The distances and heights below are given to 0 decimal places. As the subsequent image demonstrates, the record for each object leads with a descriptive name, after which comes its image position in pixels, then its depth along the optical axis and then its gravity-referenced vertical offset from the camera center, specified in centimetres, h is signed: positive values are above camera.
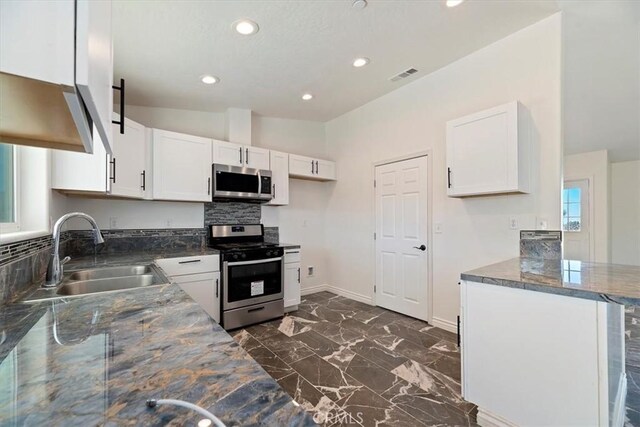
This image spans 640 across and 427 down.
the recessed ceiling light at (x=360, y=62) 277 +156
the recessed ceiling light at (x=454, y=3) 202 +156
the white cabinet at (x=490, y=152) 230 +55
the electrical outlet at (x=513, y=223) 248 -8
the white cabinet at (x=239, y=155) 340 +77
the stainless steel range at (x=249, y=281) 301 -76
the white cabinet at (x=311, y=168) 407 +72
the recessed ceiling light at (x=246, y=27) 216 +151
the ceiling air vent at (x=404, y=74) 305 +160
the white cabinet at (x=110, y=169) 212 +40
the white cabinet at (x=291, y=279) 359 -85
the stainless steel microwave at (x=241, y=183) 333 +40
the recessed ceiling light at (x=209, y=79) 291 +146
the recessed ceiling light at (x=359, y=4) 199 +154
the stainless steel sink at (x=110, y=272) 191 -42
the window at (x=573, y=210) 493 +7
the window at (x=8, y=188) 149 +15
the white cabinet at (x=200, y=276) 275 -63
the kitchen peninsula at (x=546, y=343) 128 -68
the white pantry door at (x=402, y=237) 328 -29
